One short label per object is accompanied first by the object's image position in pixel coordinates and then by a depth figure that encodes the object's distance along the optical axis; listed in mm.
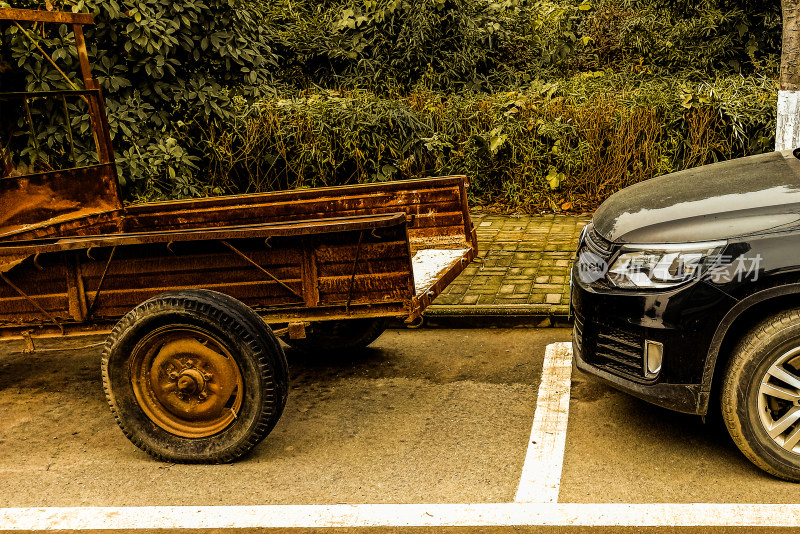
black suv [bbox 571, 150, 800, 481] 3242
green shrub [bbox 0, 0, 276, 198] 7727
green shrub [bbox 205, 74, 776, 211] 8602
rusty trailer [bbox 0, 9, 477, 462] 3701
